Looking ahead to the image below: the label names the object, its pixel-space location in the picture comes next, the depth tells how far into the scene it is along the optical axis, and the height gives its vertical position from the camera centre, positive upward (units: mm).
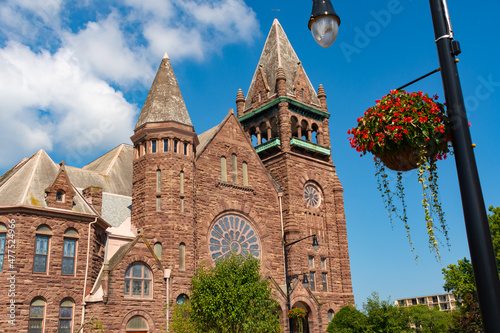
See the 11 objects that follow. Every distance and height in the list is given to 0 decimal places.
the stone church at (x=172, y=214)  27000 +7701
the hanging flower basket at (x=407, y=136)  5895 +2166
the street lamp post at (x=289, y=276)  37531 +4044
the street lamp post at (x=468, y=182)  4449 +1250
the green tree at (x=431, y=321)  41991 +468
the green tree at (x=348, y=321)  33969 +585
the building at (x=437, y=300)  173125 +8780
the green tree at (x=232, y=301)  28109 +1826
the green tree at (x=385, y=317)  31938 +669
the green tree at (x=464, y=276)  34312 +4382
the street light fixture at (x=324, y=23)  6289 +3637
